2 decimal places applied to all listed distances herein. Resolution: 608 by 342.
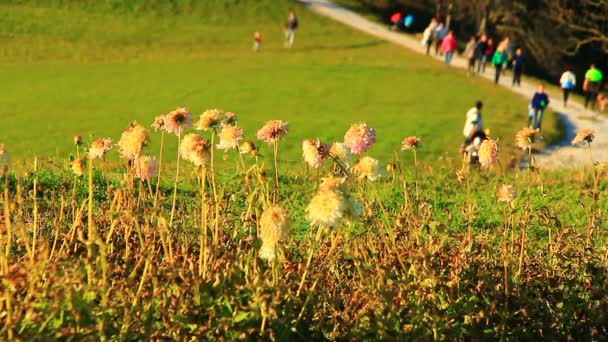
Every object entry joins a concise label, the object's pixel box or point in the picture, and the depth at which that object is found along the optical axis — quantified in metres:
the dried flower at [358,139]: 11.51
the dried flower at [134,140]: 9.95
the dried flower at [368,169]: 10.06
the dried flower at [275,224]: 8.80
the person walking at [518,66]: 68.27
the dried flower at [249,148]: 11.27
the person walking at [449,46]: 77.31
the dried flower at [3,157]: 10.10
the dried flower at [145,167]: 11.27
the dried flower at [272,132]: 11.48
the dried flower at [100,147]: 11.15
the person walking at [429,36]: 82.79
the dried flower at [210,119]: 10.45
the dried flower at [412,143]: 11.86
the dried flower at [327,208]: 8.58
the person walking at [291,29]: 89.19
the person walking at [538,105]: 49.72
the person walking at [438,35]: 83.75
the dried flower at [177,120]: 10.78
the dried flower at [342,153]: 11.28
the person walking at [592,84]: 64.37
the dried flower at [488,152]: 11.61
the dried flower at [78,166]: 10.45
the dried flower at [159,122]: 11.90
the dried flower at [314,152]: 10.83
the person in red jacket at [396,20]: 103.94
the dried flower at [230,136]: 11.11
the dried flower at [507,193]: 11.01
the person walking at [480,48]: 73.44
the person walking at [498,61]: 68.85
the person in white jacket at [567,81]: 61.62
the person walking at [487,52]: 75.12
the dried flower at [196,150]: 9.66
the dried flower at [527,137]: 11.79
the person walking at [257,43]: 86.62
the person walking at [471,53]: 73.06
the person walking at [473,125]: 37.09
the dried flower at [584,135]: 12.22
